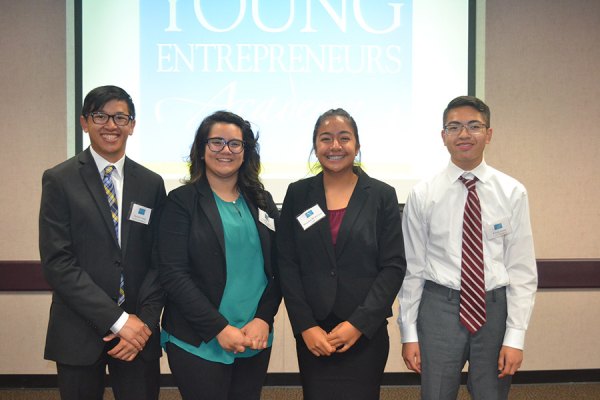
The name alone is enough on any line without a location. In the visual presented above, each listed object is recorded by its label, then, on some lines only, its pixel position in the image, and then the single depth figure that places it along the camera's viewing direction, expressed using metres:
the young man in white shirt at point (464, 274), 1.89
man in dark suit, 1.76
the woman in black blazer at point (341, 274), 1.83
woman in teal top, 1.81
